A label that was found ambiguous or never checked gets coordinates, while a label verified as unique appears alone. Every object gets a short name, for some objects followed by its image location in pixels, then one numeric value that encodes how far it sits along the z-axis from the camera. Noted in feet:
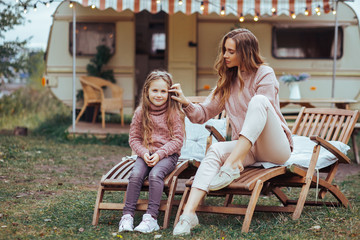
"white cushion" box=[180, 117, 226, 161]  15.42
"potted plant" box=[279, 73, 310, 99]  26.20
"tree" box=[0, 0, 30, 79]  31.24
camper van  30.30
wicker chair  28.43
